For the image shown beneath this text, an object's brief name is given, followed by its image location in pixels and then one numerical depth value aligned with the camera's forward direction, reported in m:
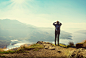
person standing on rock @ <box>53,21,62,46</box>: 12.80
